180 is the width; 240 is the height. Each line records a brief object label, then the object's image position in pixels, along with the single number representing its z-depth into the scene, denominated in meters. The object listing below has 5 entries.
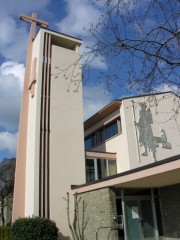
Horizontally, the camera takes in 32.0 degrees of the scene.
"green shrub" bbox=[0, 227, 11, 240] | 17.60
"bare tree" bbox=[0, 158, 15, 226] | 31.12
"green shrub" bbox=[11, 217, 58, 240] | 13.49
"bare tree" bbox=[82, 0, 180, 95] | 5.81
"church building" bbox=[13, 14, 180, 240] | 13.87
